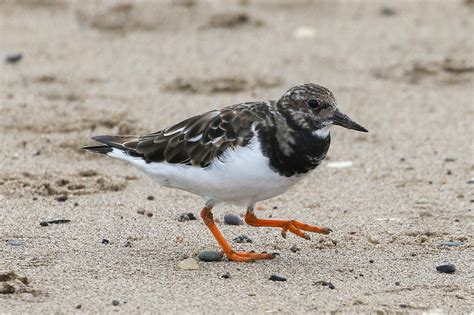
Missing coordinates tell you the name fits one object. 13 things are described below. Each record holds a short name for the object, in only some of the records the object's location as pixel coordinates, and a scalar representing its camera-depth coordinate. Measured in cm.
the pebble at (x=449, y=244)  1101
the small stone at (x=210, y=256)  1055
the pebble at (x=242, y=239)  1135
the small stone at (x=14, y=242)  1057
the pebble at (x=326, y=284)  971
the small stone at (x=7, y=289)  912
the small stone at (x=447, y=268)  1016
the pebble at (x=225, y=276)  998
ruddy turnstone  1007
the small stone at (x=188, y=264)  1022
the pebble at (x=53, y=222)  1133
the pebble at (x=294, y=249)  1102
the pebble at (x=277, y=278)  989
